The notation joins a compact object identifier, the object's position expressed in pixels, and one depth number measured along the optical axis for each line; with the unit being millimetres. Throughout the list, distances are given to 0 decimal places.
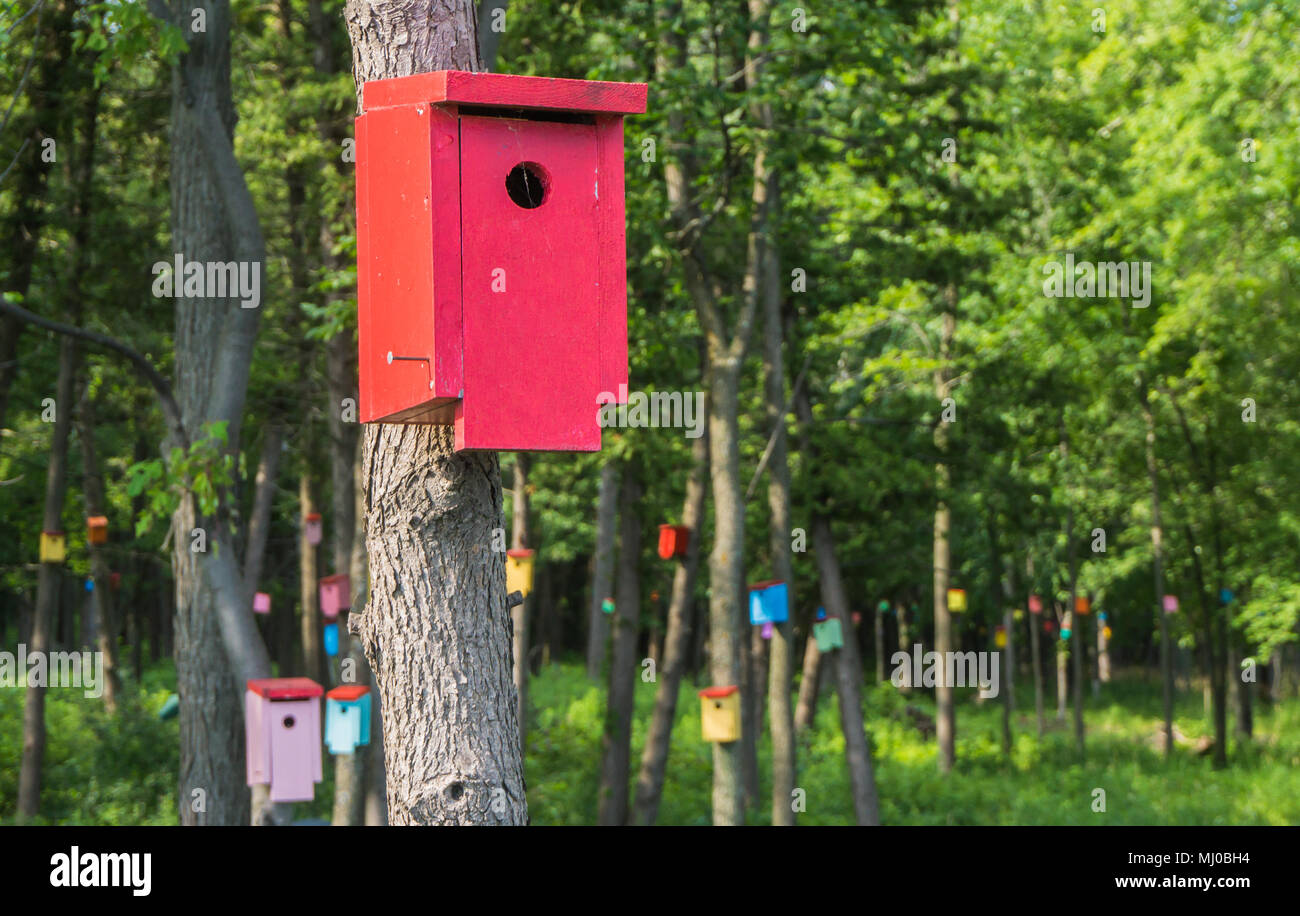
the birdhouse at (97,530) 15047
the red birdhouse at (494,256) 3559
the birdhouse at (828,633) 12656
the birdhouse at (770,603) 11070
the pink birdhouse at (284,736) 7707
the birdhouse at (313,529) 13930
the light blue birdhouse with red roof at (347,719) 9633
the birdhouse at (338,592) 11664
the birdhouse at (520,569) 11672
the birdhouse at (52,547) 13703
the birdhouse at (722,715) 10102
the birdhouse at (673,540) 12062
